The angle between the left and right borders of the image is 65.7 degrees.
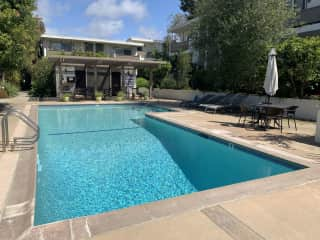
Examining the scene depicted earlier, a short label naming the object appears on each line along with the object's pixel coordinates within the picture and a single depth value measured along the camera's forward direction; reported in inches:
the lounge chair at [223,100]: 601.3
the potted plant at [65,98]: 763.6
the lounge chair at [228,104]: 558.3
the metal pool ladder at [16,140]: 237.8
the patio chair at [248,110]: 400.0
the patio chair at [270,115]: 353.1
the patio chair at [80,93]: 858.4
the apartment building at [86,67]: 799.1
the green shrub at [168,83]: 993.5
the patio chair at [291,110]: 354.3
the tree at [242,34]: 522.3
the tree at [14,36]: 424.5
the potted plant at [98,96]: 808.9
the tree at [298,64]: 442.3
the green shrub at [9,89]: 895.5
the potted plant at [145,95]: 881.3
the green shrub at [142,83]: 1043.9
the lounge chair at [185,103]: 682.5
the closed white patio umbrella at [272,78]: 377.0
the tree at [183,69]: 927.0
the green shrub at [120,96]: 837.2
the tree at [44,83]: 842.2
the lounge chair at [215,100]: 625.4
